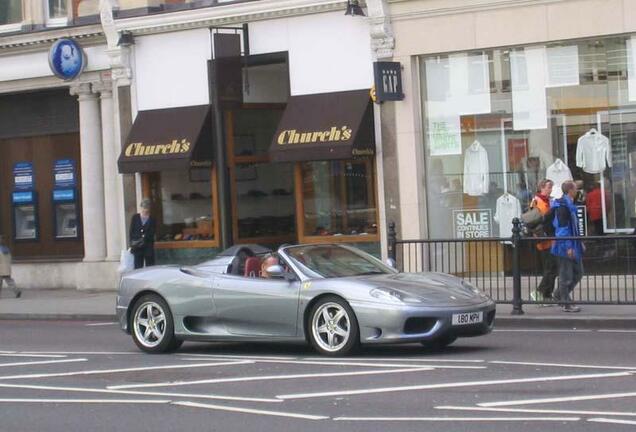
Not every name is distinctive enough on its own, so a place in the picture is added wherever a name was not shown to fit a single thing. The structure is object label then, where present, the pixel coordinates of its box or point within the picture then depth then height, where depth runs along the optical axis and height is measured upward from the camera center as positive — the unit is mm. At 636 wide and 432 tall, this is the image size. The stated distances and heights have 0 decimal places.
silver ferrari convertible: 13188 -760
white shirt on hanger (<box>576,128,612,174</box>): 21375 +1175
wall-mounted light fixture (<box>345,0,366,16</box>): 22656 +4057
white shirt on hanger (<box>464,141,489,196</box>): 22641 +1019
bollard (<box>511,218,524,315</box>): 17953 -694
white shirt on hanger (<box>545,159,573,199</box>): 21562 +836
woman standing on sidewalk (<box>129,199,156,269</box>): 23734 +117
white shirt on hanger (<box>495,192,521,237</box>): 22281 +237
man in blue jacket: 17844 -500
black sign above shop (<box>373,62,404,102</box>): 22422 +2704
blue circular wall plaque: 25859 +3900
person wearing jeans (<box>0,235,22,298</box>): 25281 -395
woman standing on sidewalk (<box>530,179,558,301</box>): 18375 -742
